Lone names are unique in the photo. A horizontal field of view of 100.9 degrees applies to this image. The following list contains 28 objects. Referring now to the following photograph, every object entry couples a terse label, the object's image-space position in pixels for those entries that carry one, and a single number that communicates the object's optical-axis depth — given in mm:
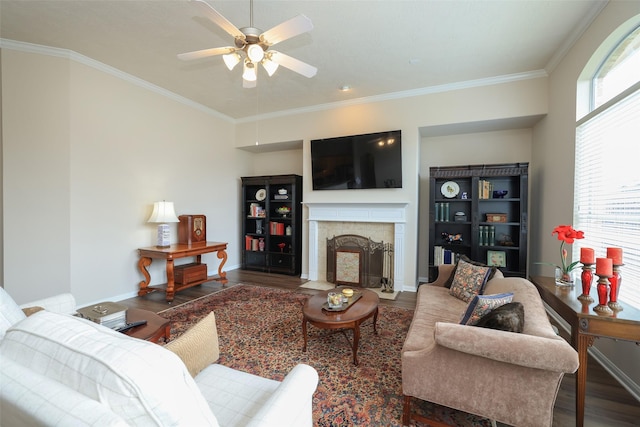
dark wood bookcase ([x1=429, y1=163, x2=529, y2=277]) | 3637
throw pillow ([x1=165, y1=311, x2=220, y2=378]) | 1304
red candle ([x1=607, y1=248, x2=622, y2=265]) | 1689
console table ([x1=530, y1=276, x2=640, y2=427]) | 1493
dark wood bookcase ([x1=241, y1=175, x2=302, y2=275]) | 5148
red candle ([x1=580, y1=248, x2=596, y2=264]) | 1875
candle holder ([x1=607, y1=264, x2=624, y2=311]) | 1634
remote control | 1766
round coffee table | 2121
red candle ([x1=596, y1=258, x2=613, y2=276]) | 1623
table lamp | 3783
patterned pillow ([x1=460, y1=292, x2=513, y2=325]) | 1632
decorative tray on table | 2311
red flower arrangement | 2055
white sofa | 599
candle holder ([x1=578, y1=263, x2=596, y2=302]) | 1796
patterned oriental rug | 1693
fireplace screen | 4281
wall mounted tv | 4105
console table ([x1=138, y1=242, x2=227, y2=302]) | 3557
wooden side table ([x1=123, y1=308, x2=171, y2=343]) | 1785
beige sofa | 1268
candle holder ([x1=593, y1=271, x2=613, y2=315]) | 1599
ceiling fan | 1798
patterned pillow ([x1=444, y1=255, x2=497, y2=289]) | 2844
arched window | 1968
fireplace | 4141
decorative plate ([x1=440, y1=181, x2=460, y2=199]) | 4137
